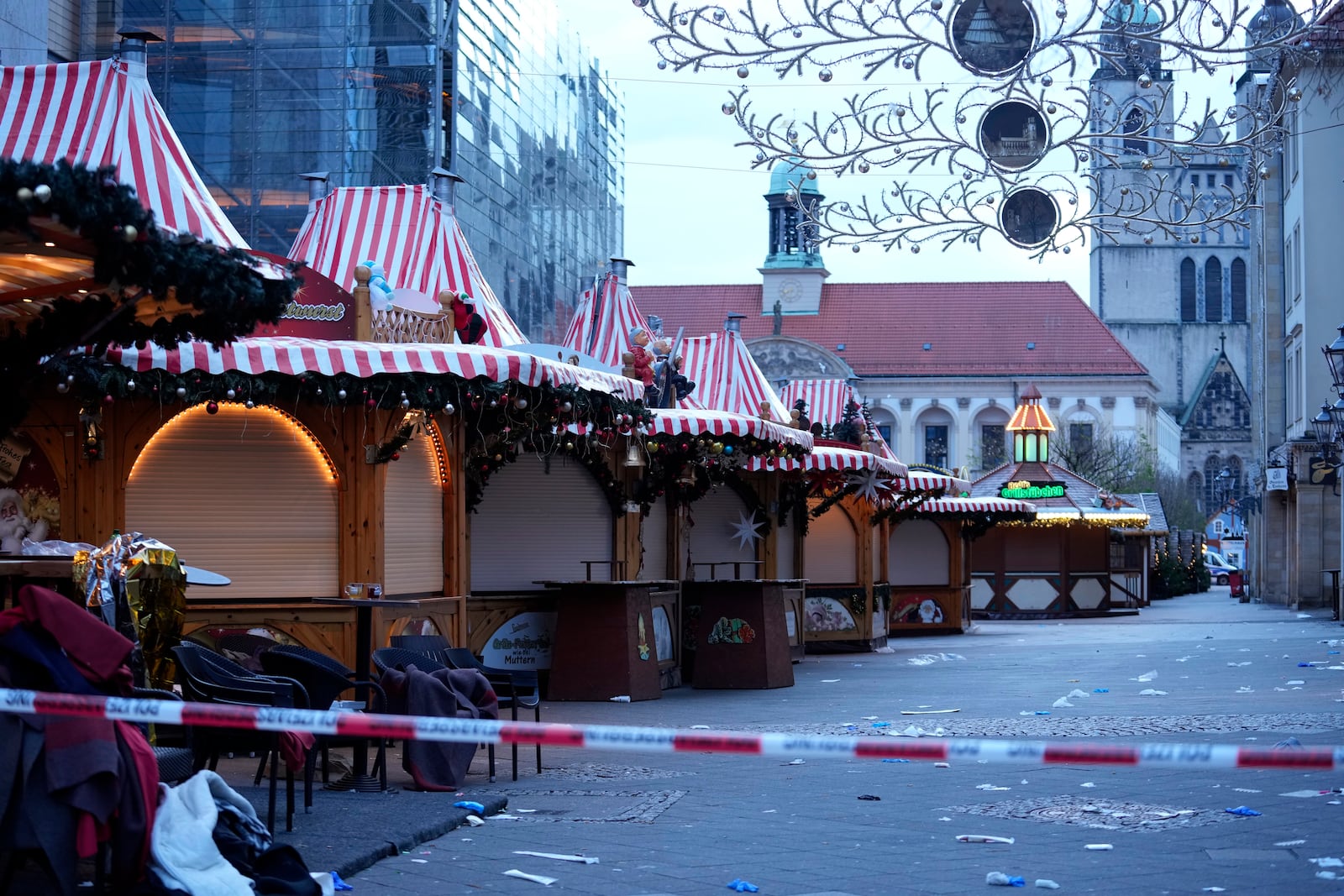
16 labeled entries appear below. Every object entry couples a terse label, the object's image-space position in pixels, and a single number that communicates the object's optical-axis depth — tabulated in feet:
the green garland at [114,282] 20.11
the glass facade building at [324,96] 112.47
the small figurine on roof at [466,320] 46.44
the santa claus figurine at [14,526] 40.47
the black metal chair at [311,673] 33.22
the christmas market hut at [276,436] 39.55
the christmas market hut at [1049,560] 139.74
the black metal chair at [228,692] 26.61
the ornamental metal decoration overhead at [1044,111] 29.37
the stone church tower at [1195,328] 366.63
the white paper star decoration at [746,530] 73.61
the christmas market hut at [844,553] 85.15
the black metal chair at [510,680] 35.88
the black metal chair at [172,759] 22.56
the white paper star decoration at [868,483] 79.00
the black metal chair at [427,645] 37.37
